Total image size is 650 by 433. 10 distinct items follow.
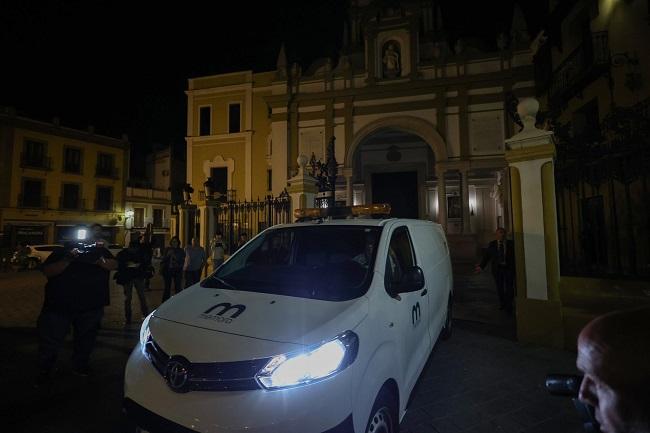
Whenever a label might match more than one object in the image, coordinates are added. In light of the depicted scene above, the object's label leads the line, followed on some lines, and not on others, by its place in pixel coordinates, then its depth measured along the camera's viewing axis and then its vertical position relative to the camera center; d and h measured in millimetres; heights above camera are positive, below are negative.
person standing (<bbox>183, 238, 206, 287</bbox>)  8406 -828
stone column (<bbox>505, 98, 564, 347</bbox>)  4984 -84
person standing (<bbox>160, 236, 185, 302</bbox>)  8461 -780
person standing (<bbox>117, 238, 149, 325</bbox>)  6699 -842
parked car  19656 -1467
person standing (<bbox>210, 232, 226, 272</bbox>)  9727 -663
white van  1840 -752
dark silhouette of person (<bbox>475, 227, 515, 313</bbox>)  7039 -811
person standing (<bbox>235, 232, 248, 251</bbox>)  10953 -271
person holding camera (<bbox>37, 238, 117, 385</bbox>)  4137 -904
